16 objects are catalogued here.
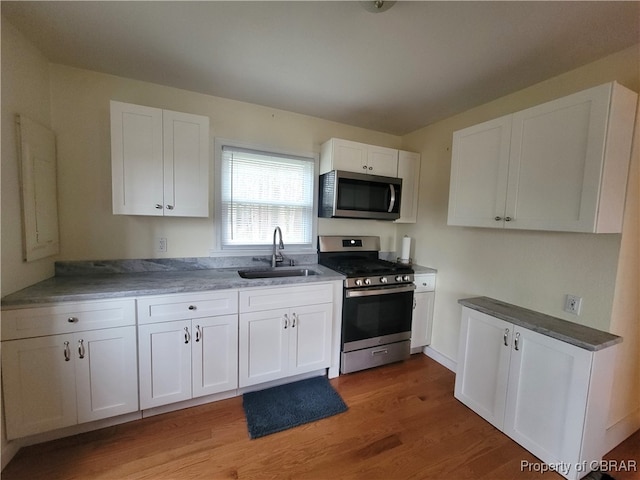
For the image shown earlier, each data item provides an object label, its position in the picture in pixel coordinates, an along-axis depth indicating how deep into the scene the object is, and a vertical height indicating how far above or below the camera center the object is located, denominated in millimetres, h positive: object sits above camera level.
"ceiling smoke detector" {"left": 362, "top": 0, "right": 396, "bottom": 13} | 1258 +1045
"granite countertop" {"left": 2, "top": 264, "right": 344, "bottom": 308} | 1551 -497
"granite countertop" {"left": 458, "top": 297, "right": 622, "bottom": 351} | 1468 -608
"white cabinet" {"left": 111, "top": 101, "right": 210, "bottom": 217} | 1871 +385
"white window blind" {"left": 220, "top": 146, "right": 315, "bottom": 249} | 2508 +204
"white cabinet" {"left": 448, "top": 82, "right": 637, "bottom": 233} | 1420 +402
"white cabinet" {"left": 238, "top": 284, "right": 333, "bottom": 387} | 2053 -930
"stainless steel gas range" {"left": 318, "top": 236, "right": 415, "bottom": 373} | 2406 -866
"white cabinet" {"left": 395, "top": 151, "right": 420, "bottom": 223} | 2916 +452
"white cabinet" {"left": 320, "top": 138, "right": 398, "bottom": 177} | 2604 +650
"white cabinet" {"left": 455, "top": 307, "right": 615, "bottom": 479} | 1453 -1005
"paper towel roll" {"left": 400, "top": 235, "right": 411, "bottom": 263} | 3043 -308
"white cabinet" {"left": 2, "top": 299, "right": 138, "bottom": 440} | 1503 -938
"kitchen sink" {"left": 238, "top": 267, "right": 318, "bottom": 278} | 2504 -524
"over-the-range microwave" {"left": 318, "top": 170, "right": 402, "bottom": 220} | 2562 +261
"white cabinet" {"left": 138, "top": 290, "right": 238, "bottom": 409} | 1781 -932
